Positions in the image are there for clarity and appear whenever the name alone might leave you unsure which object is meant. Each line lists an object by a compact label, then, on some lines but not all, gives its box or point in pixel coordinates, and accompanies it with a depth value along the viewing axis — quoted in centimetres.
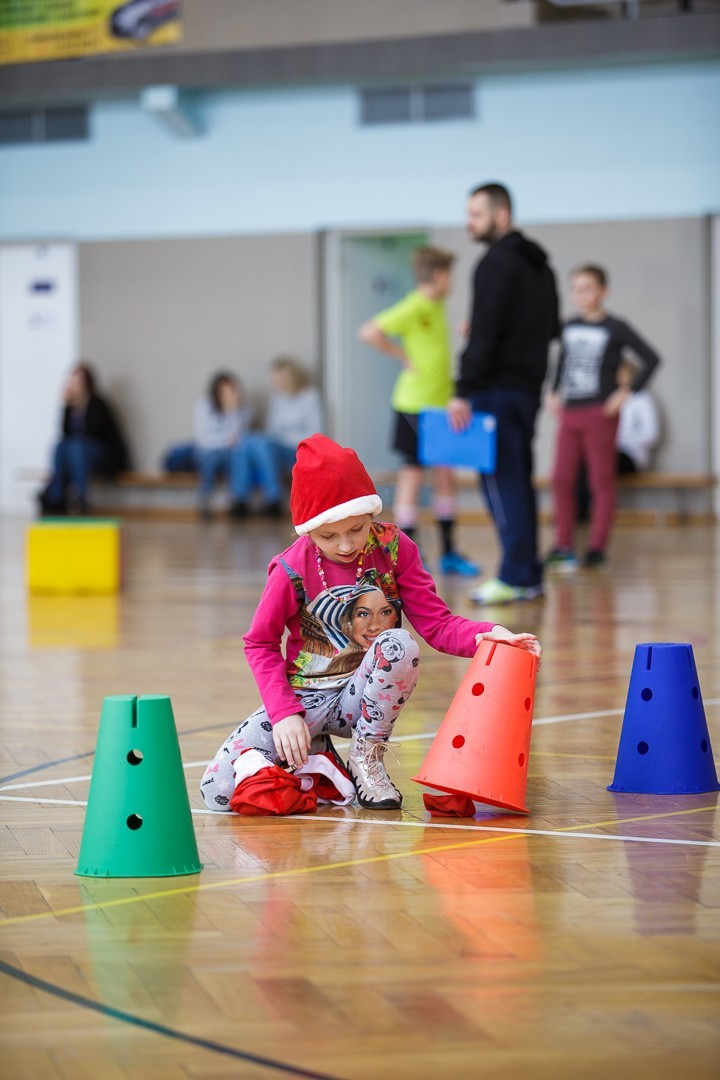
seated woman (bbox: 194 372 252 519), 2262
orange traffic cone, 498
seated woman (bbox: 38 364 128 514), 2327
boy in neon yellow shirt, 1348
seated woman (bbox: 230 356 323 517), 2232
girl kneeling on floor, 501
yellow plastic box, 1258
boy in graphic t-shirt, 1383
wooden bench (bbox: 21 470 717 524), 2120
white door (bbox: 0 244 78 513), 2434
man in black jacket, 1081
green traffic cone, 426
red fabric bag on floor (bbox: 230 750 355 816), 503
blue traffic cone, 534
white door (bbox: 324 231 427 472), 2330
